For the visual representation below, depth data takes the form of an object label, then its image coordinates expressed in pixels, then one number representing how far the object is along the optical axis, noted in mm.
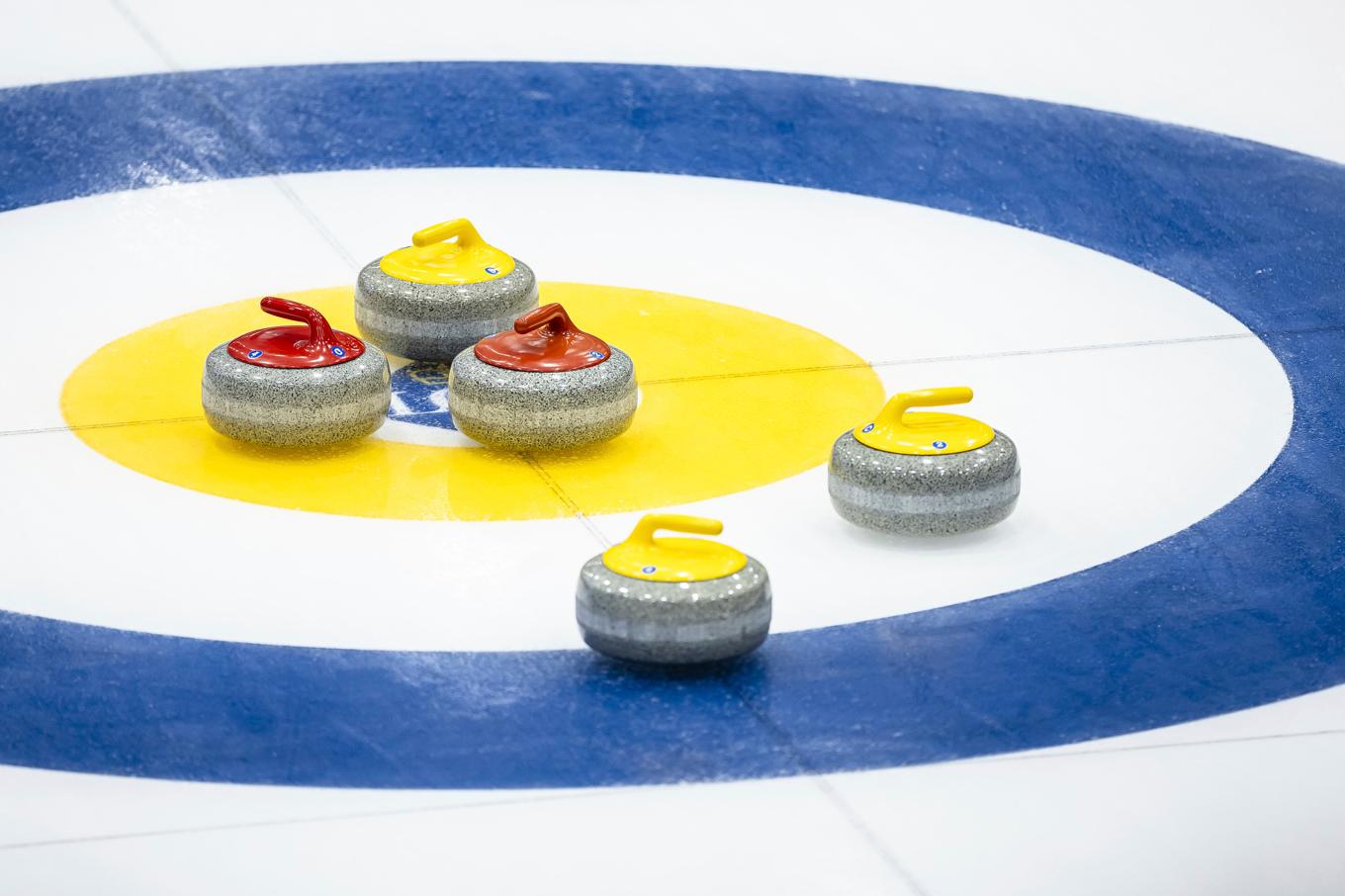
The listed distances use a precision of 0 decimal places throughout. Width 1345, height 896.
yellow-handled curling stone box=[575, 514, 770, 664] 11219
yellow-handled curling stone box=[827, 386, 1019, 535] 13164
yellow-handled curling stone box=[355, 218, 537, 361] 15773
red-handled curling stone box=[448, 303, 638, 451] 14195
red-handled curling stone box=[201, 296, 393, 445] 14156
